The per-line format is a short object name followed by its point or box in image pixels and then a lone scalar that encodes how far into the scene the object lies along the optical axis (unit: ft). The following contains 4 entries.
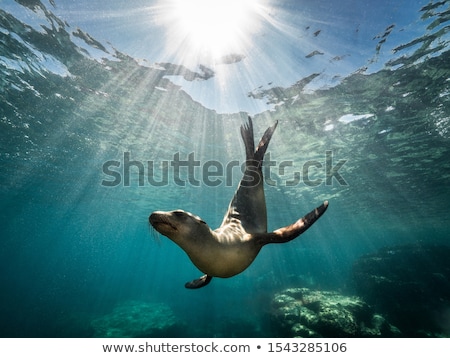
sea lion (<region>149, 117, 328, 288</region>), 8.59
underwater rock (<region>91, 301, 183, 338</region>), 49.47
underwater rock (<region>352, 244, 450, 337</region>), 40.24
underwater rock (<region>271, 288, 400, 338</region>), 30.89
